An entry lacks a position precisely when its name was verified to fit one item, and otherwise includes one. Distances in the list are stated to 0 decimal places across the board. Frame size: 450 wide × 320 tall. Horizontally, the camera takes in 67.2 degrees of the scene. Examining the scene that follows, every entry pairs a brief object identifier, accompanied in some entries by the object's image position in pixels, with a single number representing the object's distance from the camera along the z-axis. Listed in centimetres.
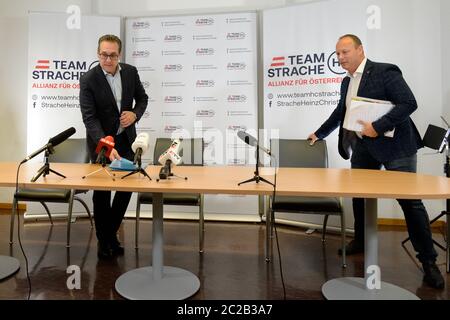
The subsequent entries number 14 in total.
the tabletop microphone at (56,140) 187
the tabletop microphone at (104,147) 196
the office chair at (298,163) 255
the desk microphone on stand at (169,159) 190
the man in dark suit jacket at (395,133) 209
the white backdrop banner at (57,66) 389
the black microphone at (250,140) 180
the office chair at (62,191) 283
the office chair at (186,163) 274
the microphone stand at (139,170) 193
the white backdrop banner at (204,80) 379
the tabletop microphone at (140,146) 193
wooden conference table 158
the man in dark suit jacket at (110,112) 249
